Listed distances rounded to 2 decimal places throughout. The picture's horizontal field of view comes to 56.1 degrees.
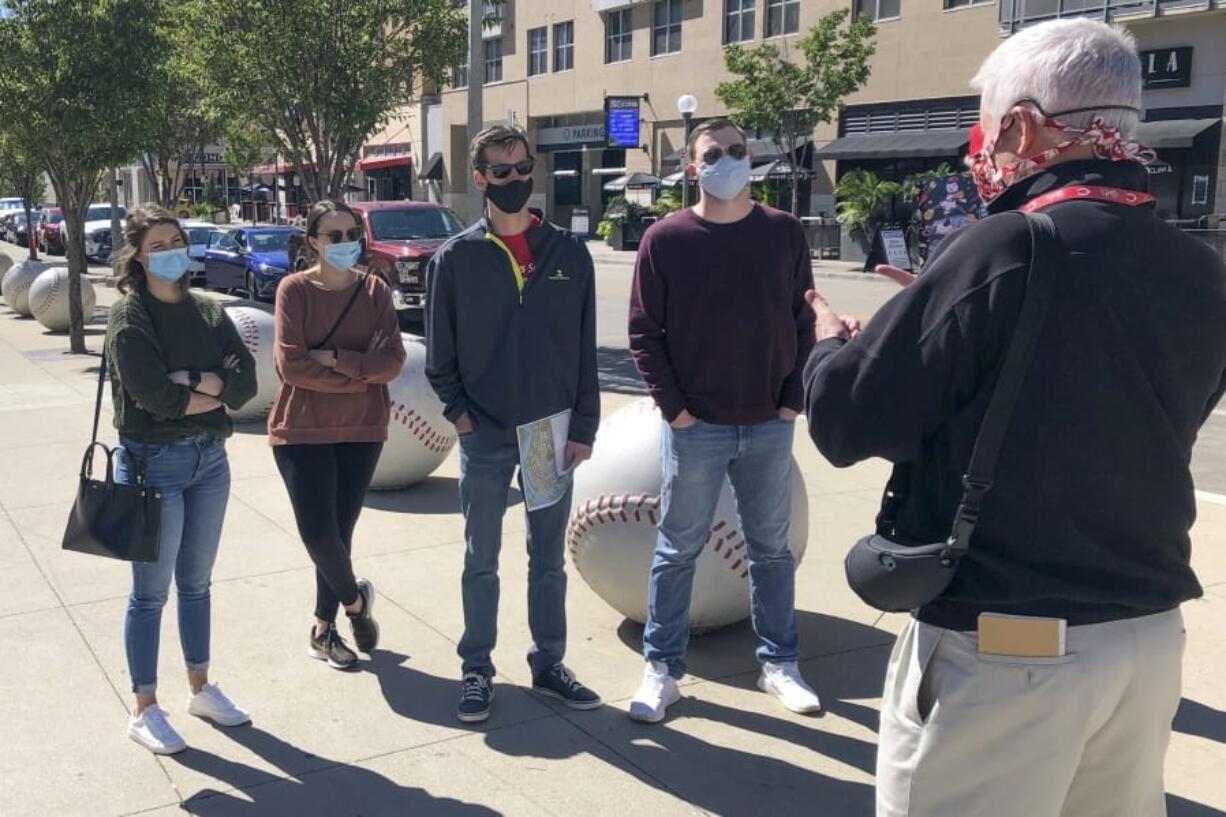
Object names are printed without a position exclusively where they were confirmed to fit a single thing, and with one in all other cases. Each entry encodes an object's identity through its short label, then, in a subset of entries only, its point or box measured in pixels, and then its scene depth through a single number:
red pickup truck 16.05
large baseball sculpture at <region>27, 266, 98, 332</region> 16.56
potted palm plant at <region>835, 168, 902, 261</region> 28.58
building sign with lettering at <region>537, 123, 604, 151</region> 47.31
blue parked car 20.86
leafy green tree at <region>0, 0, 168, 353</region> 13.56
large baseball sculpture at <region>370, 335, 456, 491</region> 7.24
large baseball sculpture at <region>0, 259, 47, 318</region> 18.81
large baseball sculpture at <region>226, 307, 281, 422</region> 9.38
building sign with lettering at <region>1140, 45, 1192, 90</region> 27.41
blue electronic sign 42.28
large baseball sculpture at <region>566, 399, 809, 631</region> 4.77
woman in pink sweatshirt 4.58
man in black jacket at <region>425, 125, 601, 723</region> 4.18
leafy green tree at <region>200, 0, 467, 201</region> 12.78
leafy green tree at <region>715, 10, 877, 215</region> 31.84
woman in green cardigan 3.86
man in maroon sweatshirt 4.05
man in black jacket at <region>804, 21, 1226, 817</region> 1.95
